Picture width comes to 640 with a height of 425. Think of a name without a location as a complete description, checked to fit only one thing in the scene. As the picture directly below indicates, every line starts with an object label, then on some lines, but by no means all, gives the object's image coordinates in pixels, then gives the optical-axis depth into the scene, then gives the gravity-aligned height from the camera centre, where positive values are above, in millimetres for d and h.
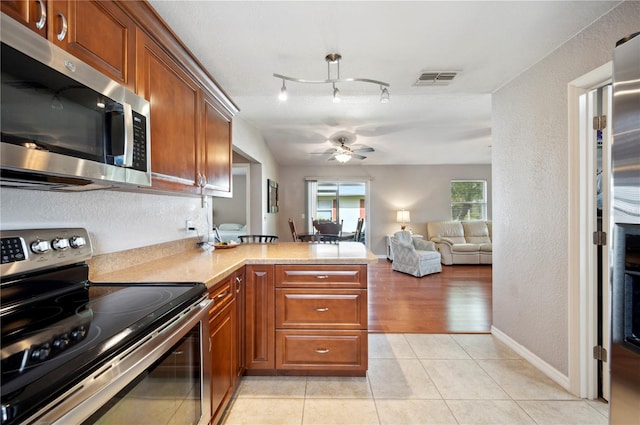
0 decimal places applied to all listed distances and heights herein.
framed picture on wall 5805 +319
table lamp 7312 -121
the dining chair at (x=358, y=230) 6254 -393
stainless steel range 670 -365
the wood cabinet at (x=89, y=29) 949 +670
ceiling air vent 2462 +1142
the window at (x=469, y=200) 7625 +313
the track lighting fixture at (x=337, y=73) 2137 +1098
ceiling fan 5135 +1042
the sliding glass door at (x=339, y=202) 7688 +273
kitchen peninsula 2143 -723
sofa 6488 -641
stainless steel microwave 808 +292
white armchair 5582 -834
